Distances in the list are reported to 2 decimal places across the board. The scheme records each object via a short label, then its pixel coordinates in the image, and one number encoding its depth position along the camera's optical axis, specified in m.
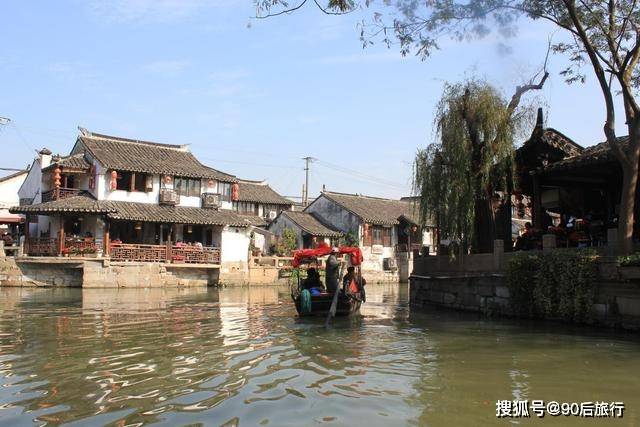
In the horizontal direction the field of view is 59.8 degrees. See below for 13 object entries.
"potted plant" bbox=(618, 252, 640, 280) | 10.20
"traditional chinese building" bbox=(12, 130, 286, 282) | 24.98
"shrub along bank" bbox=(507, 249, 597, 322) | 11.37
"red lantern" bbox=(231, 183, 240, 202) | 30.75
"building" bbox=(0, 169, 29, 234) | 37.12
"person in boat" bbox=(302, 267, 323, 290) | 13.84
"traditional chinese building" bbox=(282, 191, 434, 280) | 36.06
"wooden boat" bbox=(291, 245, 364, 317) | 13.02
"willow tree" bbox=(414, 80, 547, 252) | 14.99
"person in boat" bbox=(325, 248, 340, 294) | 13.23
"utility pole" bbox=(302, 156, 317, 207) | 47.81
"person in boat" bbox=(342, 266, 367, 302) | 13.48
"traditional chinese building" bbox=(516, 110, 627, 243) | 13.72
